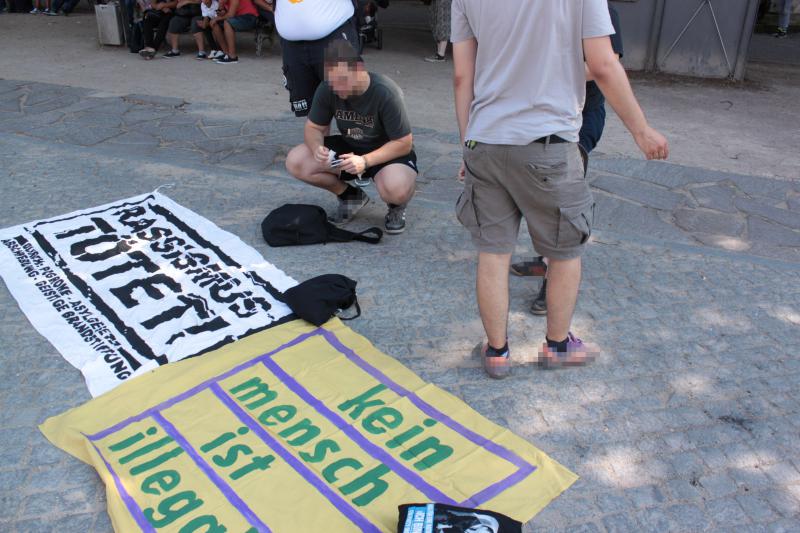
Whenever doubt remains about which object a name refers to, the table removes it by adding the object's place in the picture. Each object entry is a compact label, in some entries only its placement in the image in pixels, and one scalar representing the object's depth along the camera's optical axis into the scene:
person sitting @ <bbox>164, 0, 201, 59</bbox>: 9.09
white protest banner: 3.09
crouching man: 3.66
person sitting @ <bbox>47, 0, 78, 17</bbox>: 12.48
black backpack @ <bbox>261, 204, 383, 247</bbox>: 3.97
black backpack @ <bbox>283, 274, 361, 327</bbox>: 3.21
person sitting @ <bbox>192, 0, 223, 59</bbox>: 8.86
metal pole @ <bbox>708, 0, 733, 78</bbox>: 8.10
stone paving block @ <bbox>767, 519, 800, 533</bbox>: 2.21
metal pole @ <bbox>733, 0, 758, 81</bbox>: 7.96
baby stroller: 9.58
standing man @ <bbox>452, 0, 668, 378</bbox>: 2.37
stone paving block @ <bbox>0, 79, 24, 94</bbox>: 7.27
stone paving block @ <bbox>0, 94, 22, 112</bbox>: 6.60
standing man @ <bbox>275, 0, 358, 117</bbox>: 4.41
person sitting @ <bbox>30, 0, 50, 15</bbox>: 12.57
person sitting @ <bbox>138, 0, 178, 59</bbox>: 9.14
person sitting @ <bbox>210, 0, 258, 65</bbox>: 8.88
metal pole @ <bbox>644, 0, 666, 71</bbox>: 8.37
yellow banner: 2.26
